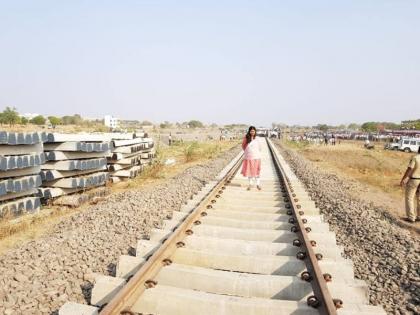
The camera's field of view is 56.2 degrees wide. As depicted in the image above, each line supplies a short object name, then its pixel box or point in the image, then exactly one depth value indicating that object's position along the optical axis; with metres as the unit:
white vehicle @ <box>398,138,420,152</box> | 50.62
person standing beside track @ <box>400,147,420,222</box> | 9.22
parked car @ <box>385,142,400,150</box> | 52.60
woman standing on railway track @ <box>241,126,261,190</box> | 9.78
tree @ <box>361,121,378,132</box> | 169.29
